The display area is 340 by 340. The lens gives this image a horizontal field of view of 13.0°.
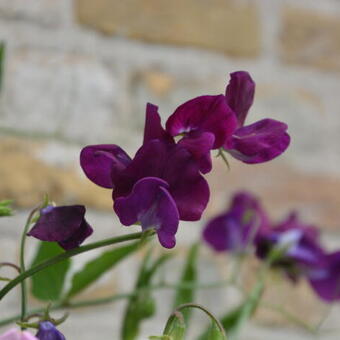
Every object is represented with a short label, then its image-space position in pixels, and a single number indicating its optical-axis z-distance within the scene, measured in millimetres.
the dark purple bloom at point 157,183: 472
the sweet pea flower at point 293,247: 764
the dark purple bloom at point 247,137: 497
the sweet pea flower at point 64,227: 474
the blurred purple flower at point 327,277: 775
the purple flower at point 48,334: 472
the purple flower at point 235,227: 816
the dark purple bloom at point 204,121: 480
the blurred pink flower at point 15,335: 442
